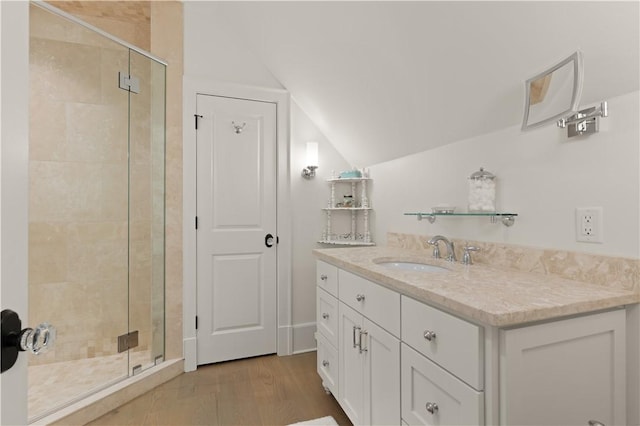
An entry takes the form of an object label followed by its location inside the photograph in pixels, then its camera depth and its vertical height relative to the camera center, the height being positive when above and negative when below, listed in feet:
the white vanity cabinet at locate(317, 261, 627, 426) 2.90 -1.55
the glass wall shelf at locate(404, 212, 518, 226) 4.85 -0.03
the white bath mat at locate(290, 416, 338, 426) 5.78 -3.75
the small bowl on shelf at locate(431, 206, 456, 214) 5.72 +0.09
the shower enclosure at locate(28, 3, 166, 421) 7.29 +0.16
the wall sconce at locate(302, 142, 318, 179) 8.80 +1.57
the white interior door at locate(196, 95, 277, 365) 8.11 -0.38
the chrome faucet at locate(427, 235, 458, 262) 5.68 -0.56
